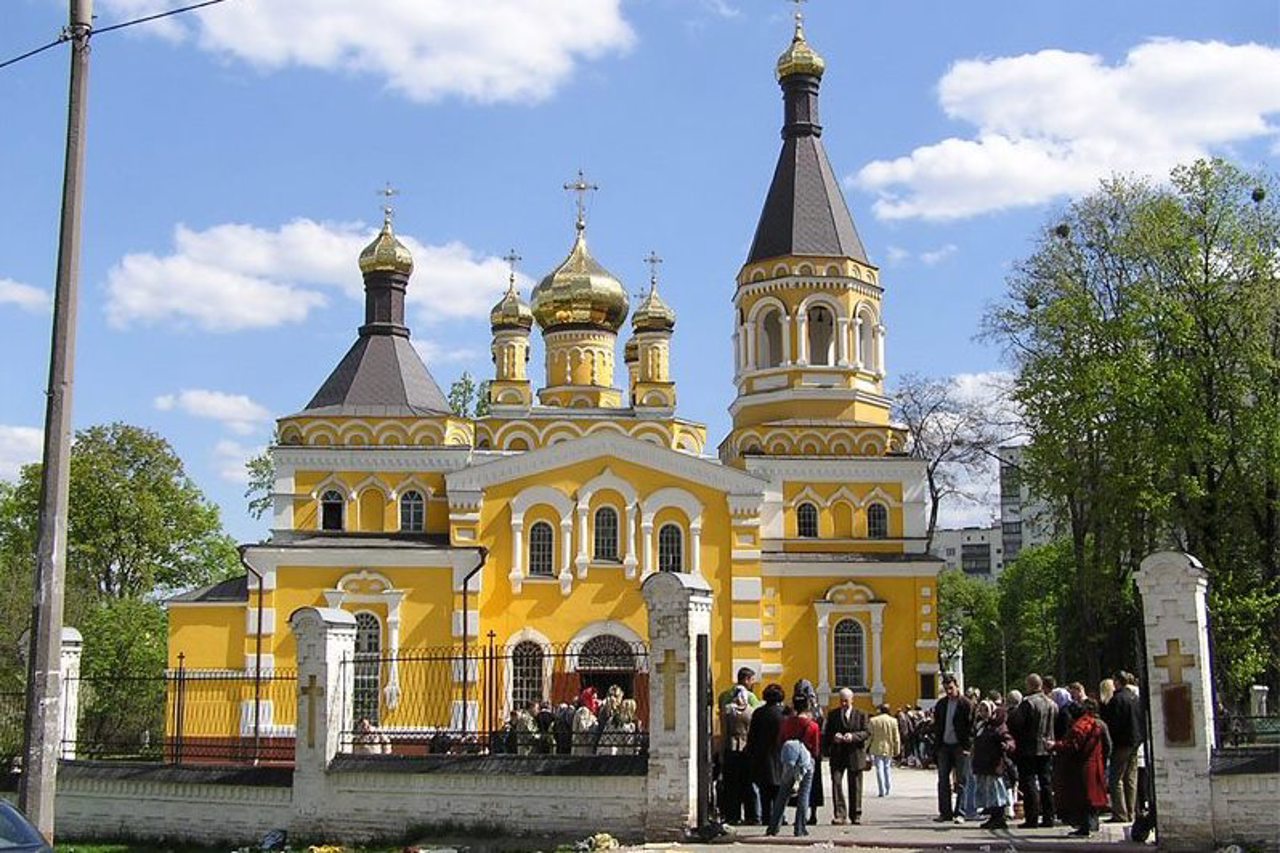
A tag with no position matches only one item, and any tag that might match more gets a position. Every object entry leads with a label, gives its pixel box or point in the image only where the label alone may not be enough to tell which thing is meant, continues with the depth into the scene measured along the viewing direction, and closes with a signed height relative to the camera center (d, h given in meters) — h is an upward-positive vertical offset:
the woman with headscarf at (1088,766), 14.34 -0.47
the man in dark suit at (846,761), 15.69 -0.45
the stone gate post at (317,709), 15.96 +0.06
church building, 32.97 +4.40
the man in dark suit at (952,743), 15.87 -0.29
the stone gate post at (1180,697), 13.14 +0.12
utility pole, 10.98 +1.45
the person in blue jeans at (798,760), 14.24 -0.40
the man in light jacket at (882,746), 19.62 -0.39
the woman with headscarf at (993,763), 15.13 -0.46
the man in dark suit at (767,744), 14.69 -0.28
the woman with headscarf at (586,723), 15.48 -0.10
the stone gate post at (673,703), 14.32 +0.10
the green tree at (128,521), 44.47 +5.32
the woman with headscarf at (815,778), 15.18 -0.61
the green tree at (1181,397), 26.67 +5.26
